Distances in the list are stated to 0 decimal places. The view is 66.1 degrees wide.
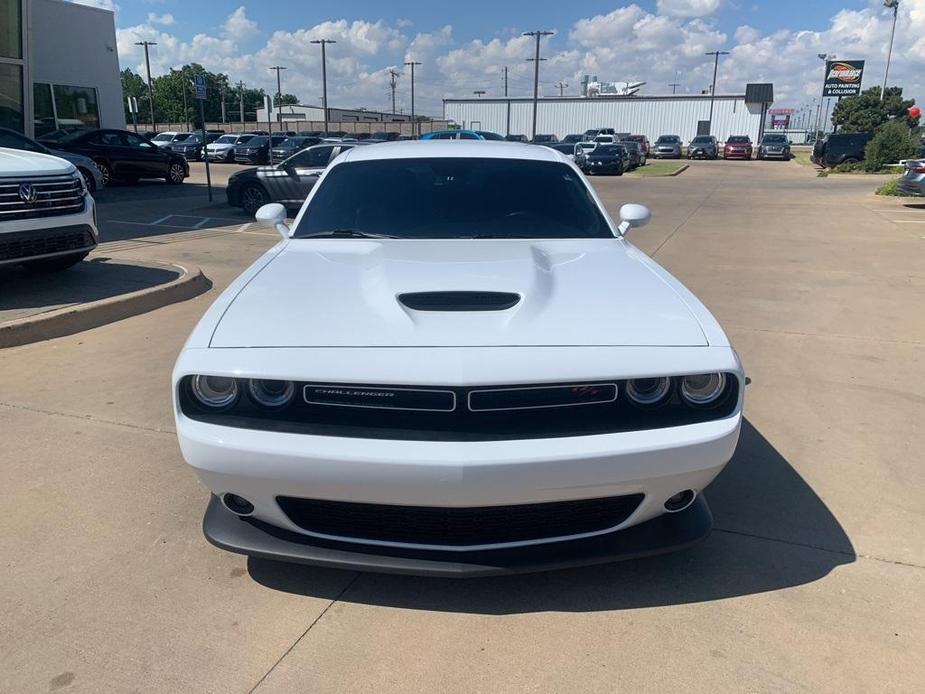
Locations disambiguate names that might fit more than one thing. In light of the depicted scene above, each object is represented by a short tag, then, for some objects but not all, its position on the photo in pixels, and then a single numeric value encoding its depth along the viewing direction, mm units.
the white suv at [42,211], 6391
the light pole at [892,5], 44938
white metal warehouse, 63500
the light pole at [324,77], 63578
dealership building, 22359
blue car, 21909
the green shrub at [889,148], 30344
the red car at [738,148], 47656
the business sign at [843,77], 61250
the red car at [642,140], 49425
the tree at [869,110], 48531
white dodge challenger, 2238
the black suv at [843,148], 33906
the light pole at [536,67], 56978
